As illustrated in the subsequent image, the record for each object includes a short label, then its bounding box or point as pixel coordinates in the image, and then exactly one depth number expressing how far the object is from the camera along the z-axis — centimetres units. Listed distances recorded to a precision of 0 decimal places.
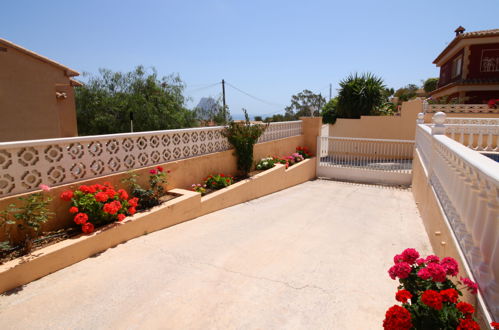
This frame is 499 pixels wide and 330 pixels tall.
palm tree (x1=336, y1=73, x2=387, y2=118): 1673
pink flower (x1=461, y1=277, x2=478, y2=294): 176
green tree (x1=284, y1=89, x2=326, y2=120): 4697
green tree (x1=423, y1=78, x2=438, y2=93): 3644
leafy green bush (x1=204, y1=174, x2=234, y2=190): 635
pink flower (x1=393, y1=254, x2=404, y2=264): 199
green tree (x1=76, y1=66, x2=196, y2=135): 1491
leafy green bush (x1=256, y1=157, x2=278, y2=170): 851
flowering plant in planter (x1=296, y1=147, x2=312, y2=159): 1124
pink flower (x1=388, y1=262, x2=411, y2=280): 184
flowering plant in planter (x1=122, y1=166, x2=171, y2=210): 457
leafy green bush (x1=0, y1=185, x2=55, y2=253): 313
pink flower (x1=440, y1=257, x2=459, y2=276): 175
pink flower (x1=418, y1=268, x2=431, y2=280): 172
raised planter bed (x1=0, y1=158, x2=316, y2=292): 294
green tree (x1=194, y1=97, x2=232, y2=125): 1711
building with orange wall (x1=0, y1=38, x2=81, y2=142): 793
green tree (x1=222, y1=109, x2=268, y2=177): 729
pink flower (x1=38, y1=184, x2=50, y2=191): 349
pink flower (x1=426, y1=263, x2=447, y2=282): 169
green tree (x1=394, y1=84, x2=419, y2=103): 3222
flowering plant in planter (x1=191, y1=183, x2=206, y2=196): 588
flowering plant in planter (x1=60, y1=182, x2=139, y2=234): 365
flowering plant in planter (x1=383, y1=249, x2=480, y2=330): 150
